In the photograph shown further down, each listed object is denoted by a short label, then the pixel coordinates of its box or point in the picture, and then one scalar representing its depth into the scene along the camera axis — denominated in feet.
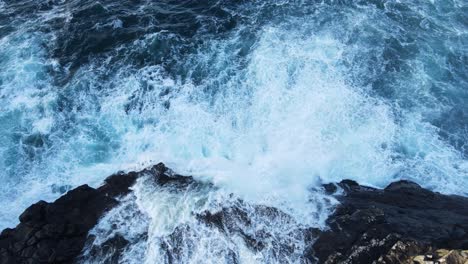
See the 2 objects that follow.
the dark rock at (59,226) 58.23
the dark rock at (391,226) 53.72
